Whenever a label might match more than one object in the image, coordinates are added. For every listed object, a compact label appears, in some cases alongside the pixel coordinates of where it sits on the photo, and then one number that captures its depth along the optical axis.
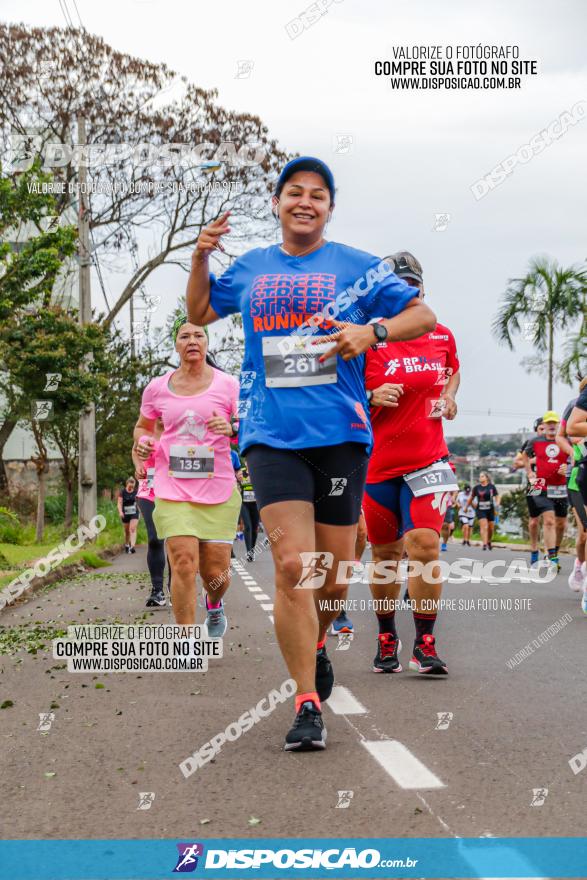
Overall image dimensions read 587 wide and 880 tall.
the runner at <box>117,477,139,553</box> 27.02
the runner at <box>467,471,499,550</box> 26.88
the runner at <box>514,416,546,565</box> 17.14
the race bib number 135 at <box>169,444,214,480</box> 7.98
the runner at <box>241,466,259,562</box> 22.03
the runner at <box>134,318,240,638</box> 7.90
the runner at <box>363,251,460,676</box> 7.12
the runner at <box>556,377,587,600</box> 9.98
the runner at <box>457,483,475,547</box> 31.55
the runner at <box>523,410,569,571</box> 16.52
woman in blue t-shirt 5.20
